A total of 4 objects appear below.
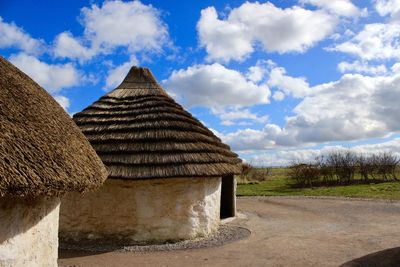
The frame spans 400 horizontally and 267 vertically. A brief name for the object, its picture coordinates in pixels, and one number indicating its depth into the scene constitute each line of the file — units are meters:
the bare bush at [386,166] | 34.28
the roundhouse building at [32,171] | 5.79
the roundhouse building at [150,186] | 11.77
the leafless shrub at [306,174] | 32.06
